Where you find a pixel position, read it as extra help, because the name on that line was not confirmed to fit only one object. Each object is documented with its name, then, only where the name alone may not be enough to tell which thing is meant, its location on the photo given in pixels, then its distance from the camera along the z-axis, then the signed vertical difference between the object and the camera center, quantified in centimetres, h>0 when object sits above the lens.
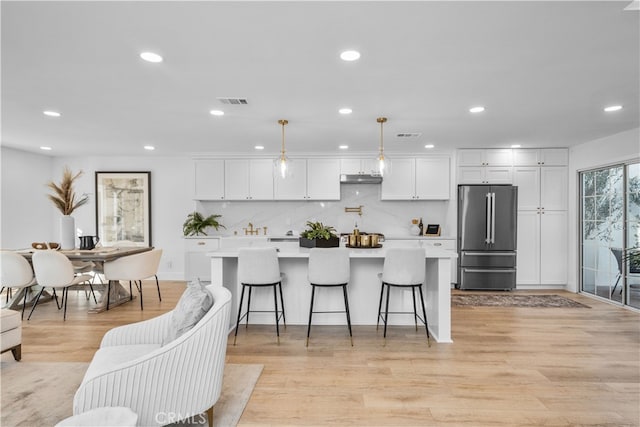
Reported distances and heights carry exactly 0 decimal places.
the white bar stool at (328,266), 348 -50
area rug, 228 -130
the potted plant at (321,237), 383 -25
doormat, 508 -127
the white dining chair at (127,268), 475 -73
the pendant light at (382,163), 396 +58
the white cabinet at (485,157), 616 +102
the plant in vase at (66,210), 487 +5
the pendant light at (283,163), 404 +61
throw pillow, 209 -58
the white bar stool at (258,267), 353 -52
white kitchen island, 401 -92
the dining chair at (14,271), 441 -72
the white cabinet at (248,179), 658 +66
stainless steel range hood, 632 +66
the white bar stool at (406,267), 345 -50
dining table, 452 -63
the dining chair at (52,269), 429 -68
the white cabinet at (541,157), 609 +102
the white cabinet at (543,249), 611 -57
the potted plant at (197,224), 644 -18
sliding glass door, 491 -24
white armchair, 175 -86
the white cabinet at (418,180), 642 +64
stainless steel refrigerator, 596 -37
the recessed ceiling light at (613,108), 375 +117
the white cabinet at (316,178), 652 +68
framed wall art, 686 +17
